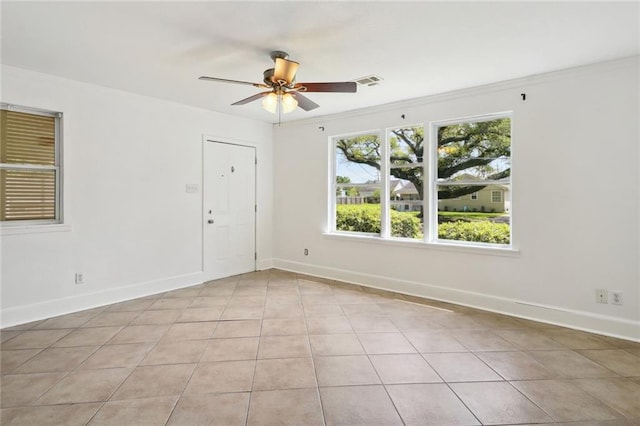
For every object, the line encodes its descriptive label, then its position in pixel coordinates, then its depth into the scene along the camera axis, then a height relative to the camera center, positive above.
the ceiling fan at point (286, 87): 2.69 +1.11
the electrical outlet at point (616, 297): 3.00 -0.74
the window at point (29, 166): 3.27 +0.48
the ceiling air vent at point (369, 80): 3.49 +1.46
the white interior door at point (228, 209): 4.92 +0.08
